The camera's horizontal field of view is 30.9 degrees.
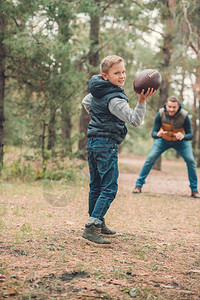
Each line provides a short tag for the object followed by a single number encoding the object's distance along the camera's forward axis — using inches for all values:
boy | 155.9
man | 317.7
